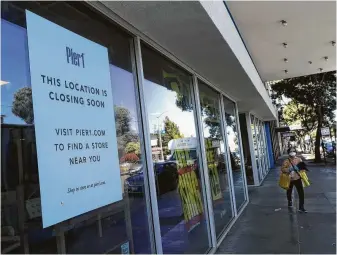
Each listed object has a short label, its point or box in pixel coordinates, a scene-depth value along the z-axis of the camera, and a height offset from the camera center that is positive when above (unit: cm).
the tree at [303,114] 2691 +196
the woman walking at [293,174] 856 -87
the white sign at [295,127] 3397 +115
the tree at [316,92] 2328 +306
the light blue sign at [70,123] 234 +28
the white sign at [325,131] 2229 +27
